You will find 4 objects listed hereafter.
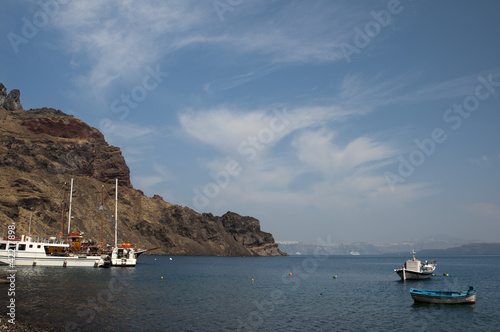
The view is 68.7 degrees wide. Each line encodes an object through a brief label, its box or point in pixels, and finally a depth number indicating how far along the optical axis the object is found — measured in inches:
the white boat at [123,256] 3695.9
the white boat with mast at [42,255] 2994.6
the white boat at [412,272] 2783.0
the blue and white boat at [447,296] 1642.5
